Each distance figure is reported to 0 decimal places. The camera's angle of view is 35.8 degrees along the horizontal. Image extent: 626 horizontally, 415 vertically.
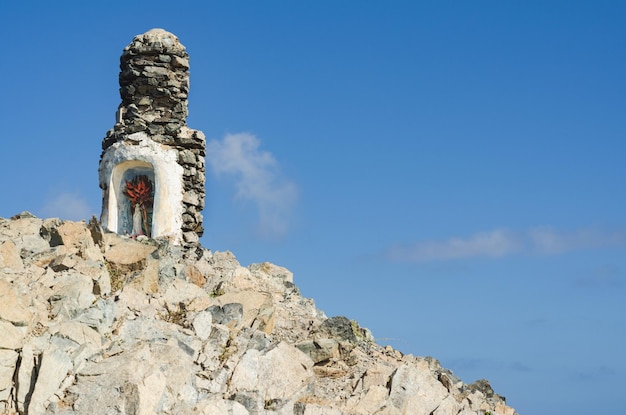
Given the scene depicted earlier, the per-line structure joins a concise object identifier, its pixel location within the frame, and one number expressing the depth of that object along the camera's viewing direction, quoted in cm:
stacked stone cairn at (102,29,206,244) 2617
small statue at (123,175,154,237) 2606
